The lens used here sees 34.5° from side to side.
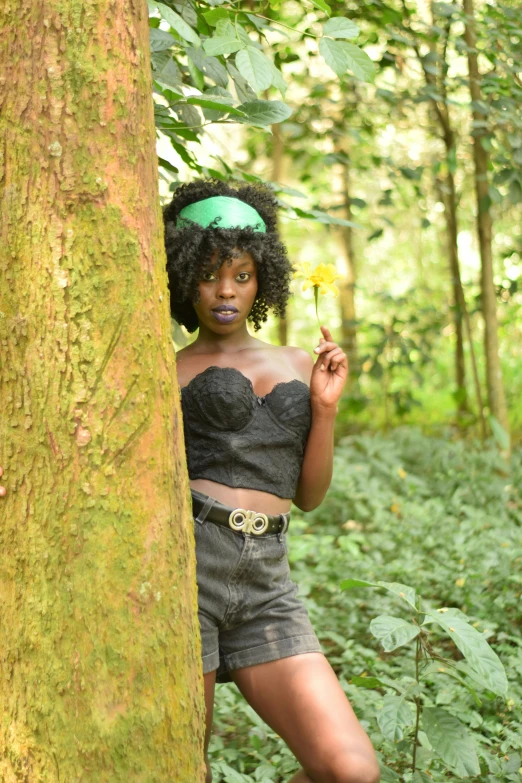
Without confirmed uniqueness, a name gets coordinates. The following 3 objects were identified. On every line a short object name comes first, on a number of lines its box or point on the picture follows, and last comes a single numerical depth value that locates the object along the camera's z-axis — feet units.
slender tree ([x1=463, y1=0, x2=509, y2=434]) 19.69
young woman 7.13
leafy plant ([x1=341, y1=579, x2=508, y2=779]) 7.16
